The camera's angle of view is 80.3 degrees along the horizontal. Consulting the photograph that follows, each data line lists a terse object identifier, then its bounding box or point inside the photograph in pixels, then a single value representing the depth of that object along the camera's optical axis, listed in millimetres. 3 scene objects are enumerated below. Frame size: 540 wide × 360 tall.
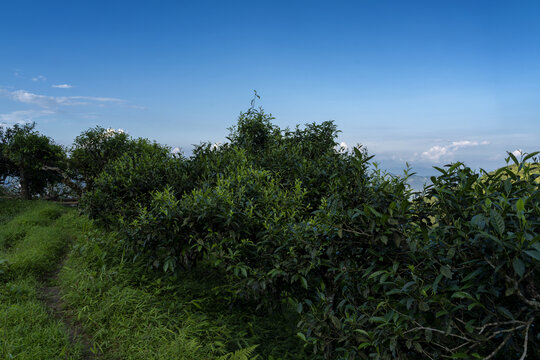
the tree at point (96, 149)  11047
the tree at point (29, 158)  12883
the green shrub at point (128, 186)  5809
